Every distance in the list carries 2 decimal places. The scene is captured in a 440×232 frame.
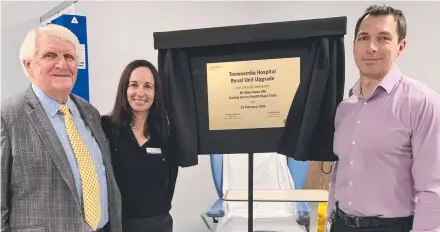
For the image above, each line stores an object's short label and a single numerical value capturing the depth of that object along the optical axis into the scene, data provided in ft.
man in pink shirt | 4.37
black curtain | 5.17
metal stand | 5.59
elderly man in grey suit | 4.57
